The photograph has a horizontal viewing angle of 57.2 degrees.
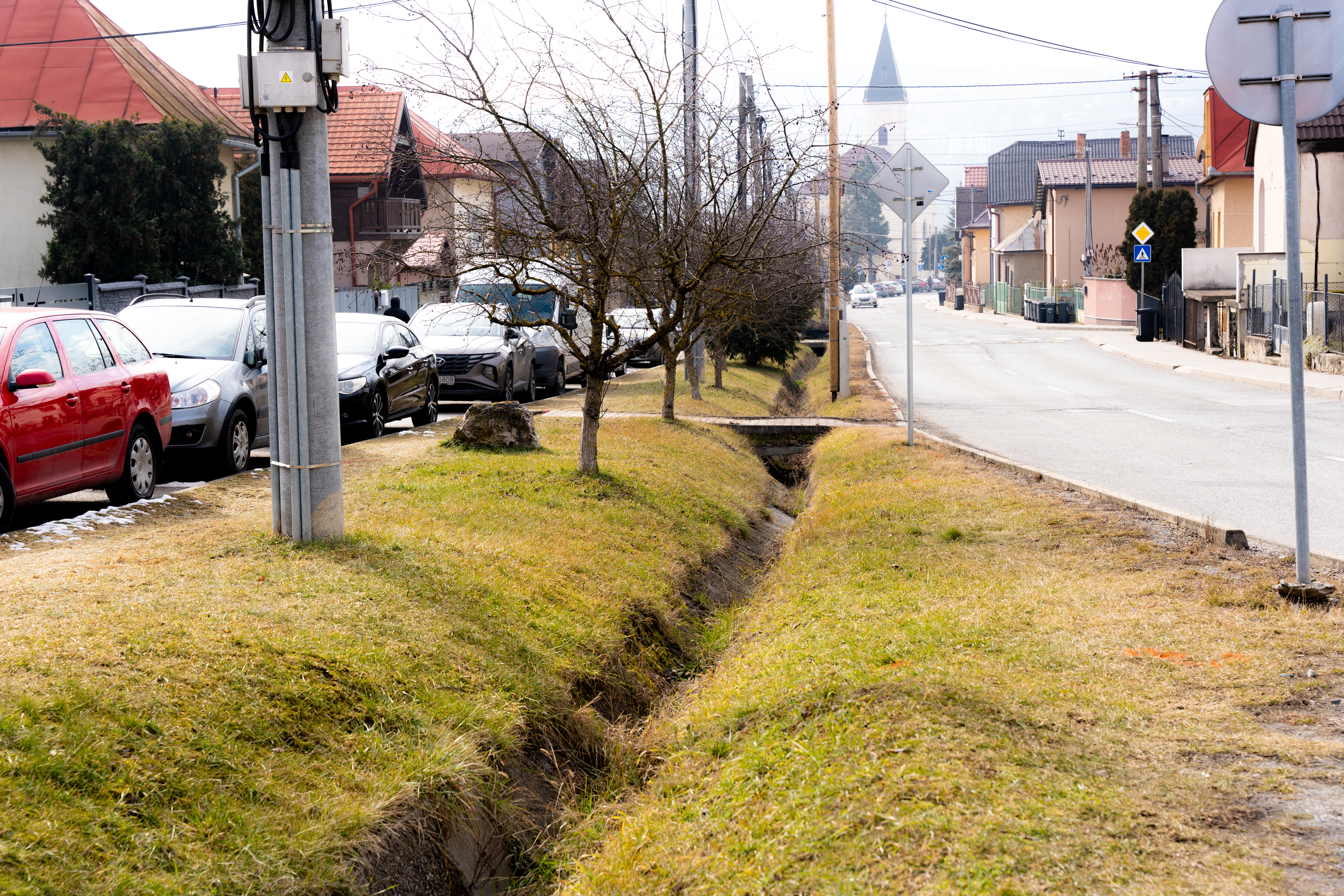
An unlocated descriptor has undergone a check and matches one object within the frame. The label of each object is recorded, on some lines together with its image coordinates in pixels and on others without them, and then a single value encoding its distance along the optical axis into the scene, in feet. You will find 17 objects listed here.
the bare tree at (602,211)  34.19
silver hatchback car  36.76
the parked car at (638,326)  96.27
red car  26.09
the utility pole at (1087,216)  196.85
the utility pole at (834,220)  65.92
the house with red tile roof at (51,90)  99.96
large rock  41.55
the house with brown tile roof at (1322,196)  98.63
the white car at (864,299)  339.77
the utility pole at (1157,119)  161.07
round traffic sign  20.52
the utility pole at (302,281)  23.36
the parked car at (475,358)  64.13
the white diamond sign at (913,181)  46.29
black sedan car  48.08
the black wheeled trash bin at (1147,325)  134.72
